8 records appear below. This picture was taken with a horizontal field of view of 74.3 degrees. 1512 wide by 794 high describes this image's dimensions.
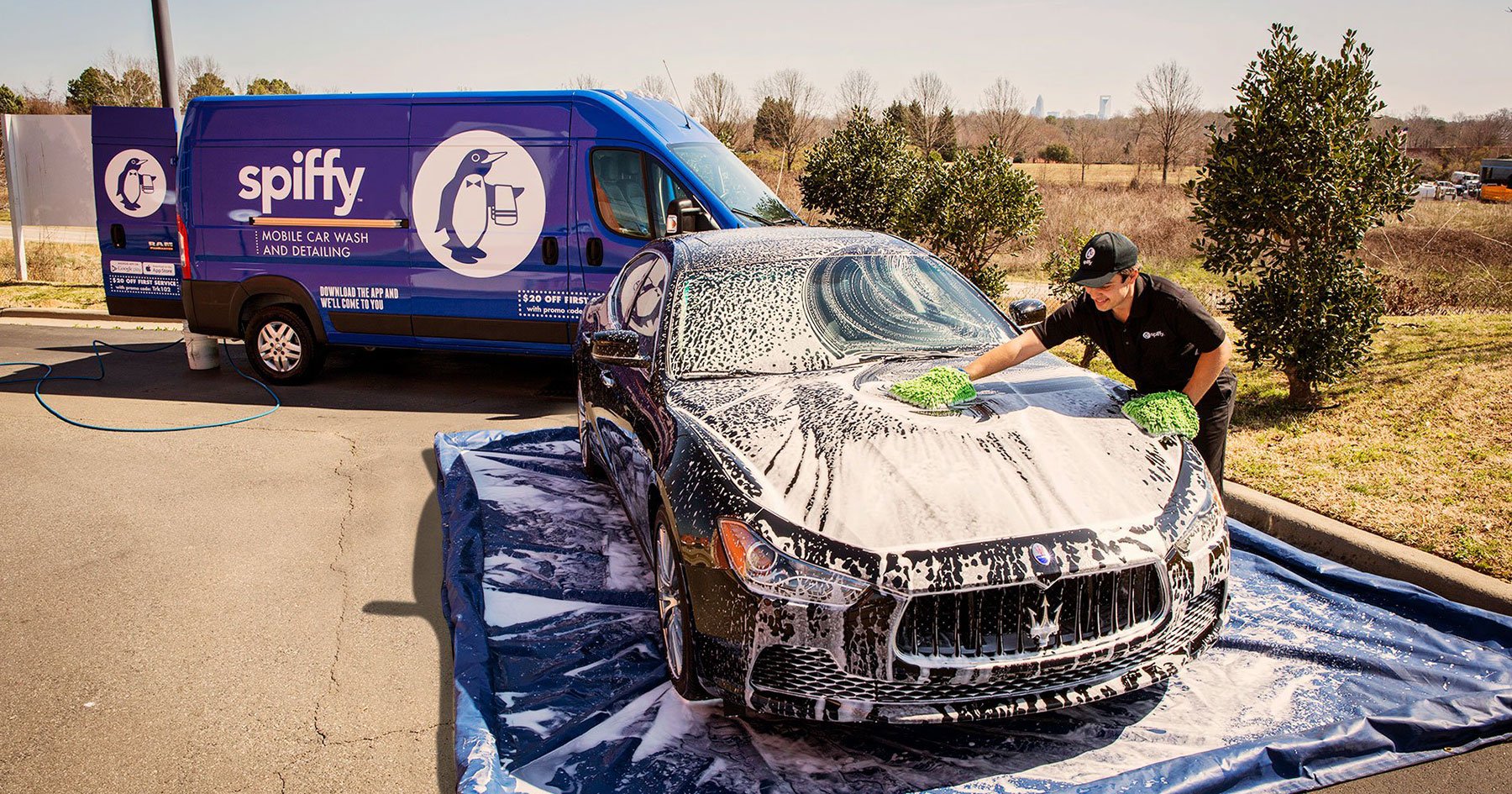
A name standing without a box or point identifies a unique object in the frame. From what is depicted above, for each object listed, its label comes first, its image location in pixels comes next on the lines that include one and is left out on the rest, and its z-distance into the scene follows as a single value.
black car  2.94
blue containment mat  3.13
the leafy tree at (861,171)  13.93
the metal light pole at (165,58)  11.95
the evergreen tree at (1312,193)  6.54
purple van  8.16
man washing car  4.06
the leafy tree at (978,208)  9.95
